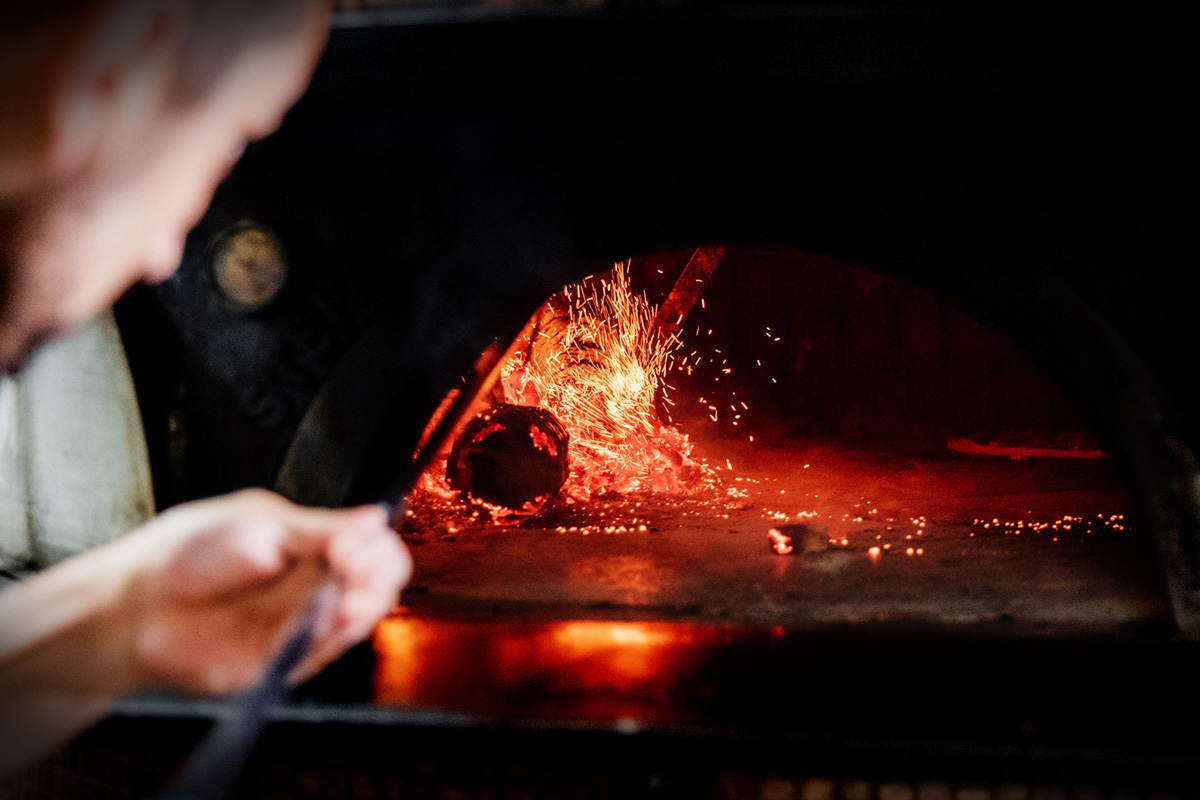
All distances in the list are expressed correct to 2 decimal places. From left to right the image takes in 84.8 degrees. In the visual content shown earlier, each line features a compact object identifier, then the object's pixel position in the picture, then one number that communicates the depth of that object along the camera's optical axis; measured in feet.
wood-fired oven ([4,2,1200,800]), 4.53
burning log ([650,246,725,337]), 13.70
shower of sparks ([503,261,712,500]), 11.71
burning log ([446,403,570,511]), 9.53
